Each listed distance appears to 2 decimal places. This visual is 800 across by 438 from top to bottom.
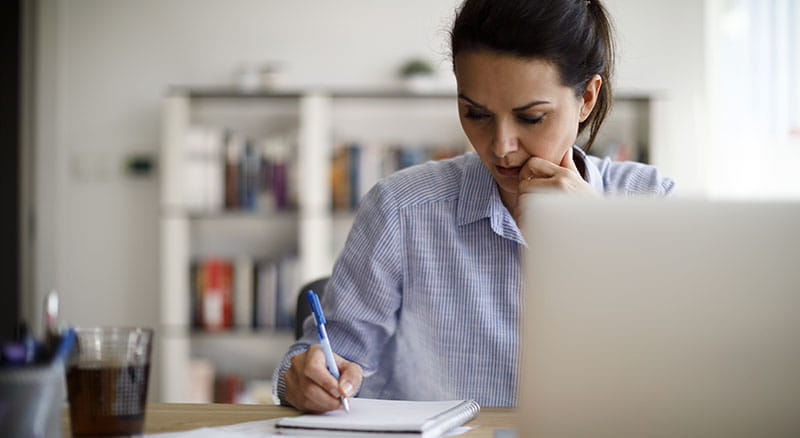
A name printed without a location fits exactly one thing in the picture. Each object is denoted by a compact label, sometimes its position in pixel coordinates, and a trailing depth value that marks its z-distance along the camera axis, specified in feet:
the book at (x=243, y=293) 11.95
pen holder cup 2.28
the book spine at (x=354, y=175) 12.00
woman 4.26
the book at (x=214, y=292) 11.96
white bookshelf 11.87
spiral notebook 3.11
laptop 2.28
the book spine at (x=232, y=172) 11.96
